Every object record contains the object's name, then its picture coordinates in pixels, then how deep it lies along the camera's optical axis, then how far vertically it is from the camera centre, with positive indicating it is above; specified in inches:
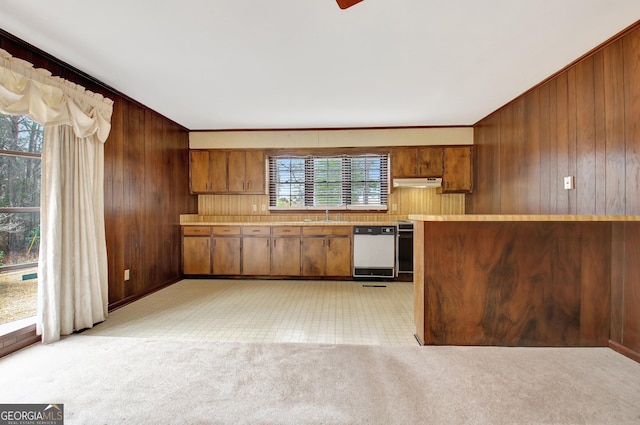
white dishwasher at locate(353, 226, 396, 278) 168.7 -24.3
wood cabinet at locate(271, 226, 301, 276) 172.1 -23.2
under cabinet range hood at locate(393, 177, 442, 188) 175.2 +18.7
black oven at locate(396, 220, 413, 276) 168.9 -24.4
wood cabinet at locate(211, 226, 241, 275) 173.8 -25.1
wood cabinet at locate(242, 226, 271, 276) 172.9 -23.8
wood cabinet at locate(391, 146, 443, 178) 177.9 +32.2
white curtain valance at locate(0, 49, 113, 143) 76.5 +36.7
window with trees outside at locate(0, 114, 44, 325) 84.9 -0.1
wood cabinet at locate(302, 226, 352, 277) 170.7 -24.4
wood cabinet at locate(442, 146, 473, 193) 177.0 +29.1
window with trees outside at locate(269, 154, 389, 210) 188.1 +20.8
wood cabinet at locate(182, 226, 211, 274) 174.6 -23.8
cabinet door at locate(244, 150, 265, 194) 184.7 +27.7
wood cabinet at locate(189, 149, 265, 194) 185.2 +28.0
